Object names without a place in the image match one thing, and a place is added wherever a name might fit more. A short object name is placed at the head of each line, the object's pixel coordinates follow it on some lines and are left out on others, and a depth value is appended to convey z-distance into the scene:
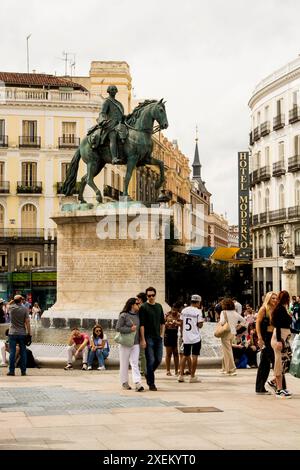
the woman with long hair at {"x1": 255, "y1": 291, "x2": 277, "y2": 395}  13.25
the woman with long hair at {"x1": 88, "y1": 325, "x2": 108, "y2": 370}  16.92
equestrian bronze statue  24.48
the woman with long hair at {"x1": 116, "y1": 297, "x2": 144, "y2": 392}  13.95
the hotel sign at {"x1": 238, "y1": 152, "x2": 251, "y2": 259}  70.19
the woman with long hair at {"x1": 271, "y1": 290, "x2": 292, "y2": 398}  12.79
